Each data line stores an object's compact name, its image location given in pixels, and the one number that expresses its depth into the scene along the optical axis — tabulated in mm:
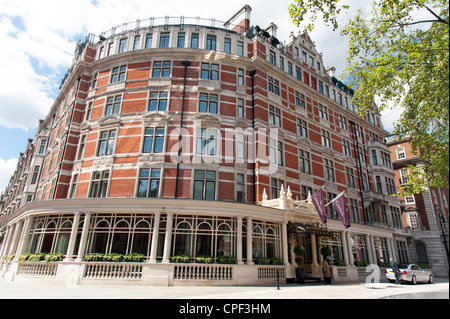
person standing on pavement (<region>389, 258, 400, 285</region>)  19309
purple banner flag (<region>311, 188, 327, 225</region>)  17703
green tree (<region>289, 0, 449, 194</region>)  13078
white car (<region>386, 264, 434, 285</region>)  20312
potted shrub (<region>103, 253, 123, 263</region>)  15492
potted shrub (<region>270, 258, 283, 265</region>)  17862
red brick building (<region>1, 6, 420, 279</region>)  16969
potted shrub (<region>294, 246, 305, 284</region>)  17781
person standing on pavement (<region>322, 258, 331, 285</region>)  18484
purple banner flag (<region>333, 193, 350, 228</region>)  18391
